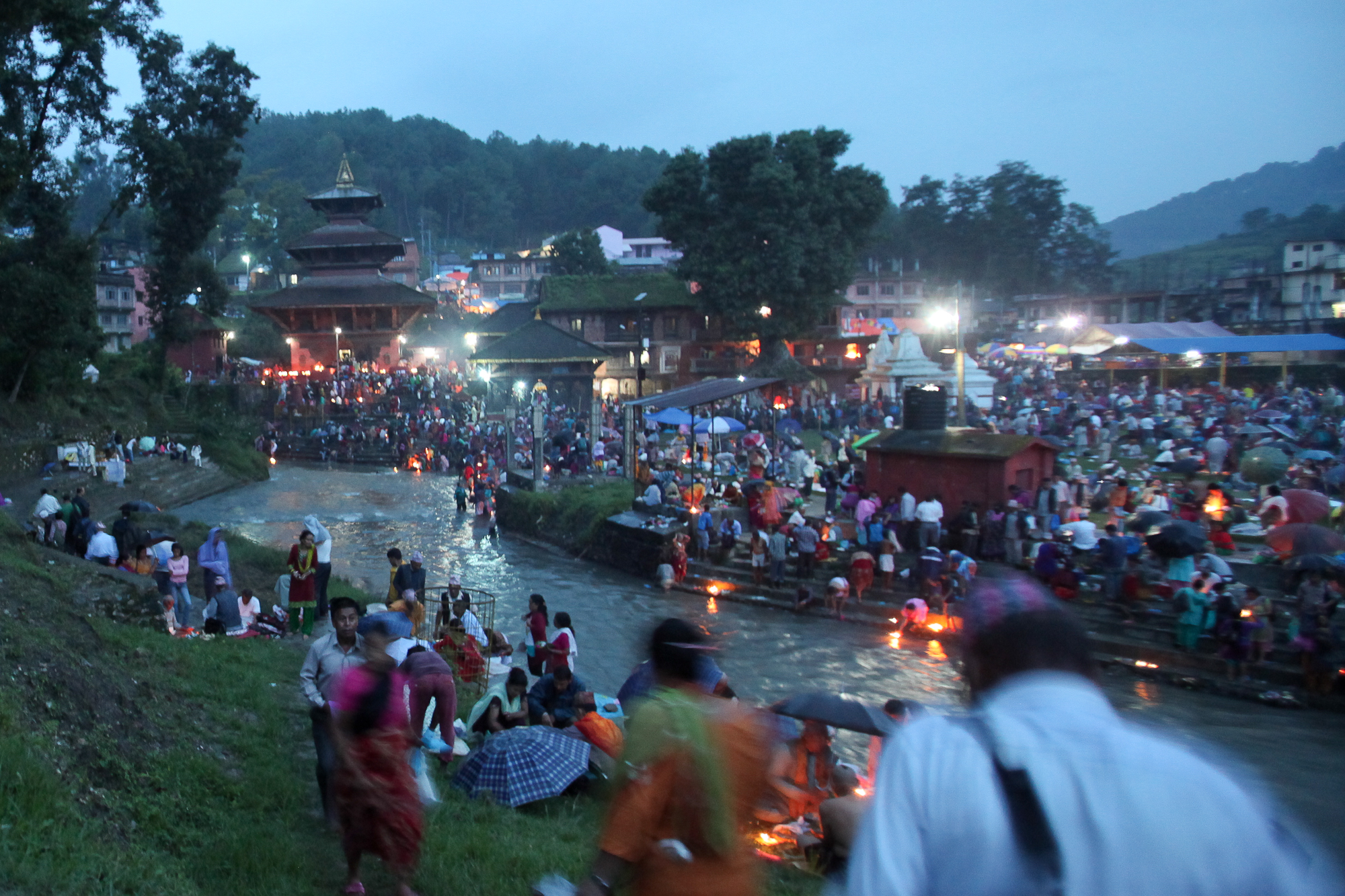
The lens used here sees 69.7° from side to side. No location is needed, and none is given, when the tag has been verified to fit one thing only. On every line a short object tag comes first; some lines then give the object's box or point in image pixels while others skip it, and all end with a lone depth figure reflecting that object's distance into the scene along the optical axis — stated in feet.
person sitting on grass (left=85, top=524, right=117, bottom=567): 42.52
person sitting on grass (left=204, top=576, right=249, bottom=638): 34.04
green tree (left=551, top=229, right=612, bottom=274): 202.59
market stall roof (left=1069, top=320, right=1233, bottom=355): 116.06
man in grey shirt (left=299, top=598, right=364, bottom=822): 17.01
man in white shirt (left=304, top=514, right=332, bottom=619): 36.19
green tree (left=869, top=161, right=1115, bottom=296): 210.59
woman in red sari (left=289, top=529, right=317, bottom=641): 35.94
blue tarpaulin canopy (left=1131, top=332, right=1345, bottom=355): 99.25
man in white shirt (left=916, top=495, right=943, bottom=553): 50.11
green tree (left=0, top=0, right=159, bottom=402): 70.44
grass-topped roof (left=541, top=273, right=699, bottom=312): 147.23
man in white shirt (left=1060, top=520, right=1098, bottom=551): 45.09
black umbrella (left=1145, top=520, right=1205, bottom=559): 39.70
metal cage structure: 31.86
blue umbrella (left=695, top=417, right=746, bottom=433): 86.84
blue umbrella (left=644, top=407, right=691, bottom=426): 83.15
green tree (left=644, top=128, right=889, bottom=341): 125.49
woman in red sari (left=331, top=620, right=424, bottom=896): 13.71
